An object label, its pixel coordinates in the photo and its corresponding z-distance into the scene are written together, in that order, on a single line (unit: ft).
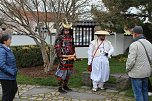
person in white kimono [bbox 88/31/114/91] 29.17
